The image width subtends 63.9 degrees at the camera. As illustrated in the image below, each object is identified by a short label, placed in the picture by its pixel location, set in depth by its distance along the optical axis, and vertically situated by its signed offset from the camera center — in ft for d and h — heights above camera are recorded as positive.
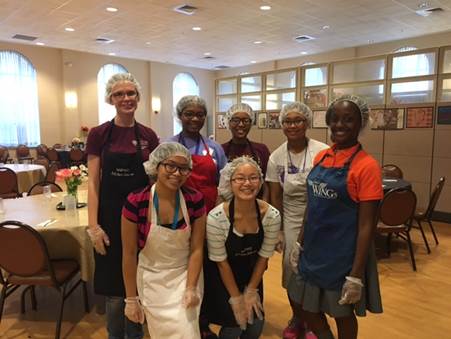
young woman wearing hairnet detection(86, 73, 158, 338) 6.16 -0.98
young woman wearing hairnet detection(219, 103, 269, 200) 7.69 -0.30
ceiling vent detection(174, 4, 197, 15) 21.49 +6.94
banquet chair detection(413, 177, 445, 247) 13.46 -3.26
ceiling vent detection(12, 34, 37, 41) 28.80 +7.01
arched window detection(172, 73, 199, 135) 44.06 +4.87
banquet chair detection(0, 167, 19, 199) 15.84 -2.61
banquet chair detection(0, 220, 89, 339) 7.20 -2.83
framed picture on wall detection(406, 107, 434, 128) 16.99 +0.40
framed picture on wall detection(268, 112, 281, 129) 22.31 +0.25
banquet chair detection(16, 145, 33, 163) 32.07 -2.62
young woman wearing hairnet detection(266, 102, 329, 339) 6.87 -0.84
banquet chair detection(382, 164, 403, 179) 16.48 -2.13
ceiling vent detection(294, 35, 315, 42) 29.00 +7.10
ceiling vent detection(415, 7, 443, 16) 22.22 +7.12
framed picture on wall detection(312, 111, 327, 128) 20.04 +0.35
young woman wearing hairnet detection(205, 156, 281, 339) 5.63 -1.88
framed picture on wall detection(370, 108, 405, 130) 17.79 +0.37
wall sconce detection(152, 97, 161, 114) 41.56 +2.28
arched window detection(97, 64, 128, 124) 37.86 +4.35
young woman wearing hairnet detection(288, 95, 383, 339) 4.99 -1.44
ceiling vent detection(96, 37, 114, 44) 29.43 +6.92
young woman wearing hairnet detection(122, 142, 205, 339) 5.36 -1.87
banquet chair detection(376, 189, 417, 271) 11.71 -2.88
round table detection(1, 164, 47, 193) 17.62 -2.58
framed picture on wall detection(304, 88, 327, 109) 20.24 +1.57
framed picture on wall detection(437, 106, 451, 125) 16.42 +0.48
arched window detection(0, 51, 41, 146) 32.17 +2.09
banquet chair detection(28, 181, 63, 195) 12.72 -2.27
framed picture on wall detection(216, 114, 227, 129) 25.09 +0.34
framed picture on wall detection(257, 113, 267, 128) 22.99 +0.32
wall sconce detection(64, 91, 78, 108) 35.61 +2.51
